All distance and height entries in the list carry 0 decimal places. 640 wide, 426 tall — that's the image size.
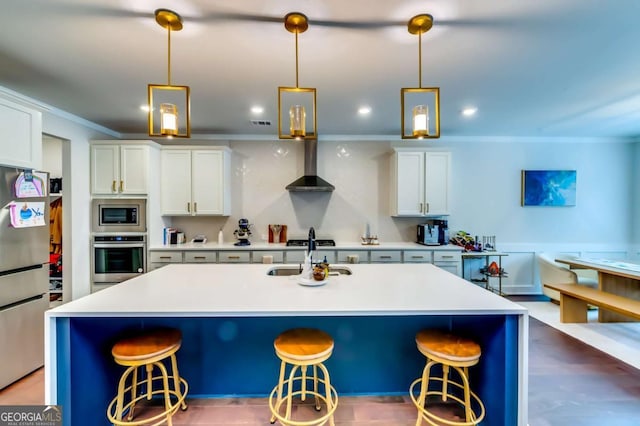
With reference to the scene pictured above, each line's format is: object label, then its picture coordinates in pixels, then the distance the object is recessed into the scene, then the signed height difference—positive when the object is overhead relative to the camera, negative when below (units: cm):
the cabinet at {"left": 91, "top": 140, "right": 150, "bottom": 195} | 365 +58
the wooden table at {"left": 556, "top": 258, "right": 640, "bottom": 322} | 313 -85
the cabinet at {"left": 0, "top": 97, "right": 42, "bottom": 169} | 211 +61
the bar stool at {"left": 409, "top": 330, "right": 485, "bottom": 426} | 154 -81
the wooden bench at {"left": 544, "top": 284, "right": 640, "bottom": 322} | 289 -99
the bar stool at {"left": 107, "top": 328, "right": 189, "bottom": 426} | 155 -83
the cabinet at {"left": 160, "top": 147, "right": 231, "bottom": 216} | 402 +44
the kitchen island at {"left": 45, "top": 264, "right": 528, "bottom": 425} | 147 -80
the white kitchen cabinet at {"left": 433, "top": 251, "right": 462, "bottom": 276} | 387 -69
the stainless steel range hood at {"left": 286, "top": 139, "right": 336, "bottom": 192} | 412 +71
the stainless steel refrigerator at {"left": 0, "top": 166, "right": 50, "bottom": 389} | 221 -51
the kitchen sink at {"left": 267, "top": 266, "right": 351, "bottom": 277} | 247 -54
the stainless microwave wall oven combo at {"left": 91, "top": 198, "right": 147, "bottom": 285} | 360 -41
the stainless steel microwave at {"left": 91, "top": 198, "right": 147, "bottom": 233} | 363 -6
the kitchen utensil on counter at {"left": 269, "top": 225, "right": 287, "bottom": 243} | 437 -38
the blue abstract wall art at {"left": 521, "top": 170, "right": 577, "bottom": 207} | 448 +37
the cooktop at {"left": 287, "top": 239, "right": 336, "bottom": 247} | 401 -49
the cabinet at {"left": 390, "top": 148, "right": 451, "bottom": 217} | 410 +43
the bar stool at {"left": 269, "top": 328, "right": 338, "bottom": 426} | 151 -80
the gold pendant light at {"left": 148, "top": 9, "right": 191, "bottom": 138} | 166 +67
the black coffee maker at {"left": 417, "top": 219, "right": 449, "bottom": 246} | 412 -35
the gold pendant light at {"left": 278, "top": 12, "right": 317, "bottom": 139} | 168 +76
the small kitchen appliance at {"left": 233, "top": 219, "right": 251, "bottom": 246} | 411 -34
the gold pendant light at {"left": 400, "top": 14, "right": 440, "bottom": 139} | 170 +68
